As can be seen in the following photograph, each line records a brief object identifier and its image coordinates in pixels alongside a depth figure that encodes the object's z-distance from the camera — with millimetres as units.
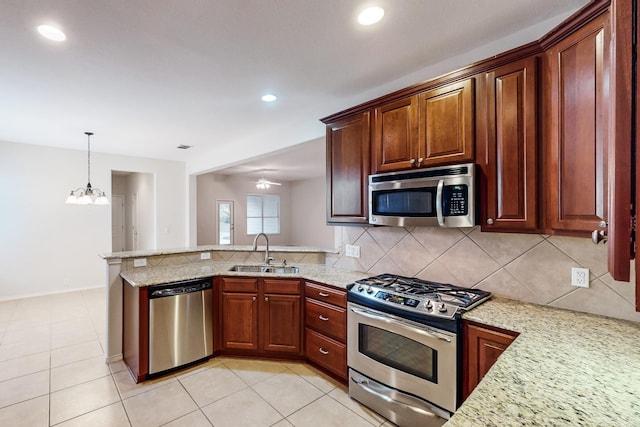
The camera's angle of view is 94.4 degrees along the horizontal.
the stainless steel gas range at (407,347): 1802
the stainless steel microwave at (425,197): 1890
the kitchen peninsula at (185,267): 2809
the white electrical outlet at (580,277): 1767
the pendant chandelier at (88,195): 4327
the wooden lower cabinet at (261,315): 2854
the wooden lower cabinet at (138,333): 2562
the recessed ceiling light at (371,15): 1702
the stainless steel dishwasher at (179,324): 2613
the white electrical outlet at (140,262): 3121
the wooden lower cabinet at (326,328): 2486
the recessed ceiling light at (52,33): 1880
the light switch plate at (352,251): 3049
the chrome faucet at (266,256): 3383
